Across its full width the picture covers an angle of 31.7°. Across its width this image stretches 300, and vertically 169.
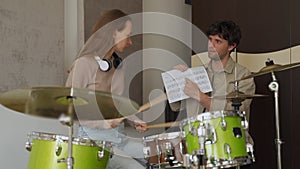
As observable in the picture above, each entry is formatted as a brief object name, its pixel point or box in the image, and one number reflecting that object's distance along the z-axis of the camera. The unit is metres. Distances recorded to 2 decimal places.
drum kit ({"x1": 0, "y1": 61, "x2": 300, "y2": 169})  1.99
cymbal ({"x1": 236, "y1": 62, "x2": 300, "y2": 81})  2.59
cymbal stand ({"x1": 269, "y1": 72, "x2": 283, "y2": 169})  2.69
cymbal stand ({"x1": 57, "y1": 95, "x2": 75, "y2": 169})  1.86
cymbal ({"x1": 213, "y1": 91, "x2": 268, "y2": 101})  2.66
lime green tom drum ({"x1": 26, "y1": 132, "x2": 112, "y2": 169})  2.26
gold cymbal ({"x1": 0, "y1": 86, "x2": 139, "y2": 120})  1.73
